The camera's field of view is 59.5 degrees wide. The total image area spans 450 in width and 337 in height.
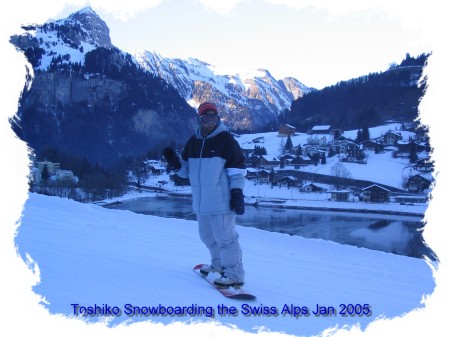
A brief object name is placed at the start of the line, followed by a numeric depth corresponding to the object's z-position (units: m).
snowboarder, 2.62
